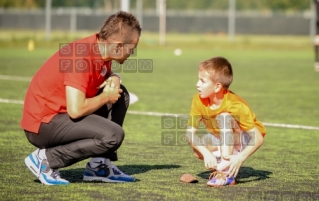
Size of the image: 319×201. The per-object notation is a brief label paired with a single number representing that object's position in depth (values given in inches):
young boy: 413.4
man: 392.8
